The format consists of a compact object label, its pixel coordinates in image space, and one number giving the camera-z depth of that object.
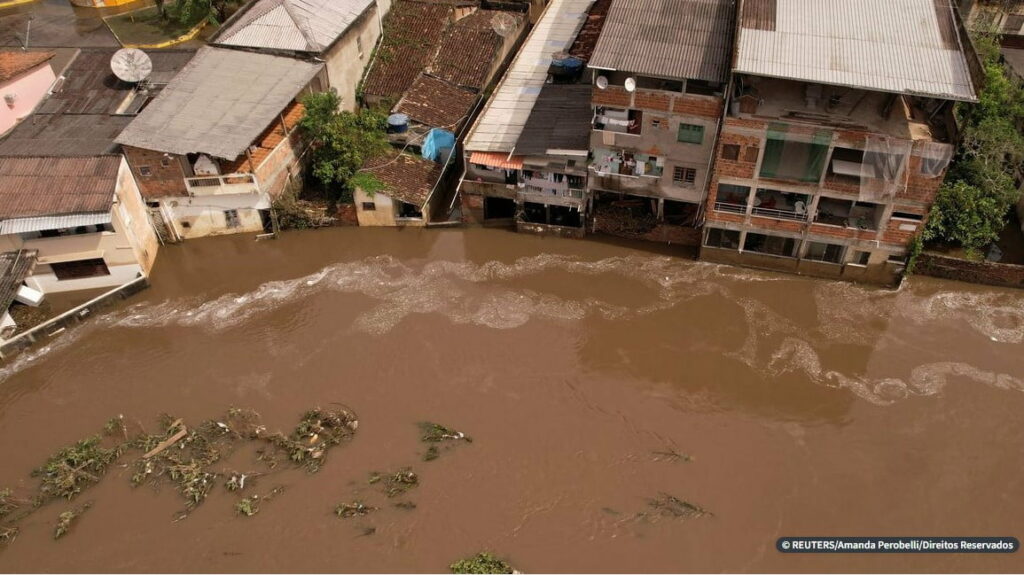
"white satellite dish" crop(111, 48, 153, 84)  33.38
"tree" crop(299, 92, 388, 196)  31.30
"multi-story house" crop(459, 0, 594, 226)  29.64
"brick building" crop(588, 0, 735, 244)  26.39
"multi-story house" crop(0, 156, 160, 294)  26.45
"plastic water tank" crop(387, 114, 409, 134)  32.62
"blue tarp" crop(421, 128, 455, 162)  33.00
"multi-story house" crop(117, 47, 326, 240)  28.95
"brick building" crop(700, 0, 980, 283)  24.27
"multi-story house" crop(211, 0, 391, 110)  34.47
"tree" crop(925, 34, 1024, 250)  27.95
